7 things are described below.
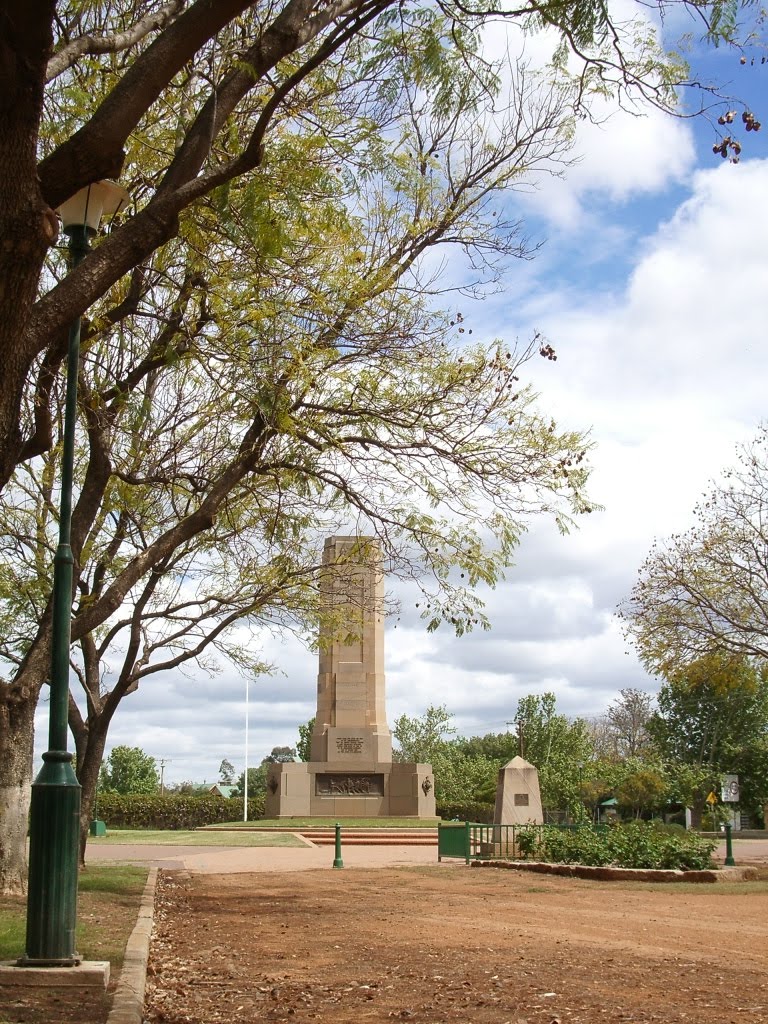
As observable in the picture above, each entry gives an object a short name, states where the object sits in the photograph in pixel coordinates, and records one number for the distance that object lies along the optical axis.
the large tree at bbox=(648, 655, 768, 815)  67.75
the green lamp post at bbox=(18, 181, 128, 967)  7.21
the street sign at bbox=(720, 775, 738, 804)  66.81
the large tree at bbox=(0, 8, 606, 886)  10.71
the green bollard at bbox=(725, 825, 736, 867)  21.17
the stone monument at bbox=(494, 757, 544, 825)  24.98
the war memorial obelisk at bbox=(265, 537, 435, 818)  41.25
